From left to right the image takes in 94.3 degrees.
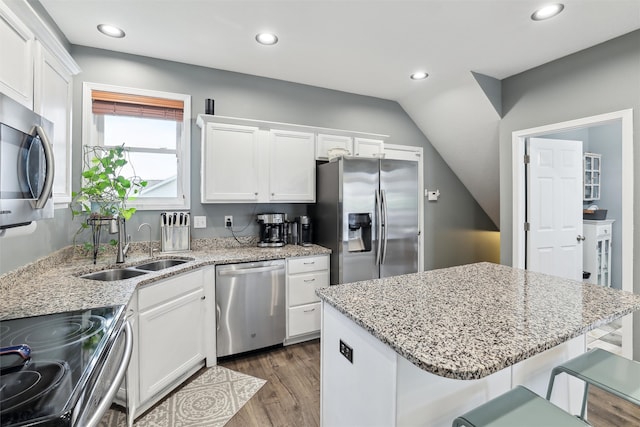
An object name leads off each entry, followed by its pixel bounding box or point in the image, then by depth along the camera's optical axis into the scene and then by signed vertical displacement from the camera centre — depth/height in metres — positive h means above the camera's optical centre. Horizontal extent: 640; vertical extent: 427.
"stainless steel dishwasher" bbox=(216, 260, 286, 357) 2.53 -0.83
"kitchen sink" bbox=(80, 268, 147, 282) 2.06 -0.45
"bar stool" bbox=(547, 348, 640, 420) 1.20 -0.68
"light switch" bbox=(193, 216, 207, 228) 2.97 -0.09
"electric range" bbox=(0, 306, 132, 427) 0.67 -0.44
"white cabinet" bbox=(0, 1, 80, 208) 1.22 +0.67
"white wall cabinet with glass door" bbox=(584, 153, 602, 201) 4.24 +0.56
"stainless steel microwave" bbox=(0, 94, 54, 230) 0.98 +0.16
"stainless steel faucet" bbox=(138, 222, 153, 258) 2.72 -0.12
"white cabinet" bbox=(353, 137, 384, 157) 3.53 +0.82
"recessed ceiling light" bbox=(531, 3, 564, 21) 2.07 +1.46
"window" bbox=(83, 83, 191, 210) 2.65 +0.75
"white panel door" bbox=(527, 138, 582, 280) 3.16 +0.08
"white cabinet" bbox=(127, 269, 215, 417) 1.83 -0.87
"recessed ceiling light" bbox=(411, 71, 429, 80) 3.19 +1.52
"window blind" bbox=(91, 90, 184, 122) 2.64 +1.00
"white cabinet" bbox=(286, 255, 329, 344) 2.82 -0.78
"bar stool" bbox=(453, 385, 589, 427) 1.03 -0.72
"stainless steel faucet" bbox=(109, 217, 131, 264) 2.21 -0.19
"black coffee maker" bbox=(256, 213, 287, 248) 3.01 -0.18
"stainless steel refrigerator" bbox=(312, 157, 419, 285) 2.86 -0.03
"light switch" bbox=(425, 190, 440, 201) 4.29 +0.28
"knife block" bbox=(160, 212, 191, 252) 2.76 -0.20
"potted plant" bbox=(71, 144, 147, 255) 2.20 +0.13
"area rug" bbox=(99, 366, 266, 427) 1.85 -1.30
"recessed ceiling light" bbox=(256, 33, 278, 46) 2.44 +1.47
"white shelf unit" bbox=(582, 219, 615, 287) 3.88 -0.46
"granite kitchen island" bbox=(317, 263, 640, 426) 0.94 -0.42
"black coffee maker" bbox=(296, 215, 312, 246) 3.26 -0.19
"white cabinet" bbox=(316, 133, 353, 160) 3.28 +0.79
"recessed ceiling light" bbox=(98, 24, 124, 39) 2.29 +1.44
